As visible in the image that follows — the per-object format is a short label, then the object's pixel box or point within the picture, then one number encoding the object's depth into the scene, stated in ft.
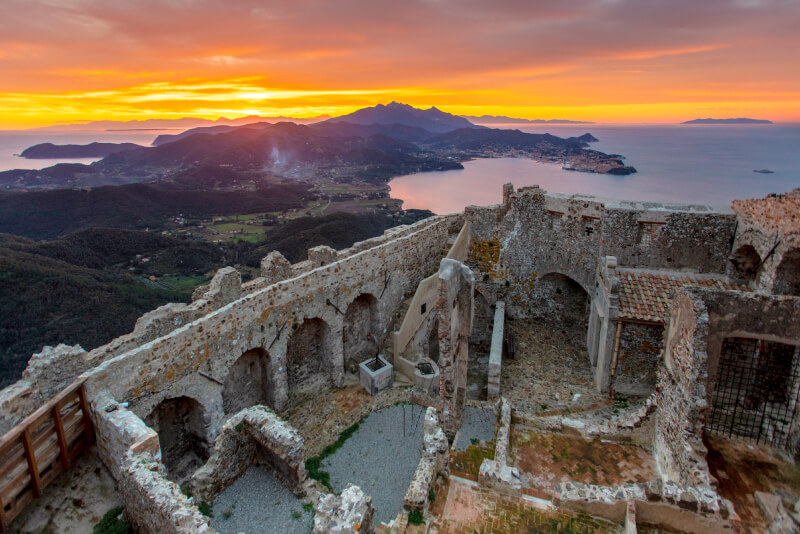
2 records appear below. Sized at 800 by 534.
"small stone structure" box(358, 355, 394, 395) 38.60
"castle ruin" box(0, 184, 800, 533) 21.33
